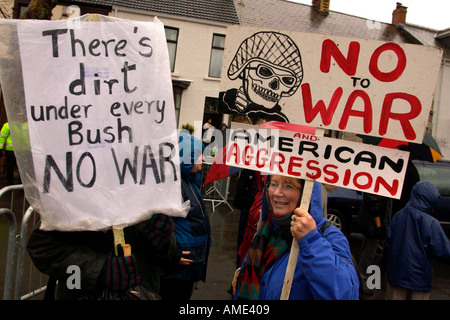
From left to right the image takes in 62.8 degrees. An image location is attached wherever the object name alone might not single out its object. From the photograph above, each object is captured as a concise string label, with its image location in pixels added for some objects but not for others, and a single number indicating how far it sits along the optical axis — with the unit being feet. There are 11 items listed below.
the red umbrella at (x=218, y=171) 14.03
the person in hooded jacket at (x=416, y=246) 12.50
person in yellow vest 31.31
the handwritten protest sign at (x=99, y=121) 6.18
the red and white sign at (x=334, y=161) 6.59
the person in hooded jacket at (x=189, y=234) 9.65
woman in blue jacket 5.85
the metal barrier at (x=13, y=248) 9.11
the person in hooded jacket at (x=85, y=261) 6.23
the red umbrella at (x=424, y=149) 17.24
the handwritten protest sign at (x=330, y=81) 6.41
